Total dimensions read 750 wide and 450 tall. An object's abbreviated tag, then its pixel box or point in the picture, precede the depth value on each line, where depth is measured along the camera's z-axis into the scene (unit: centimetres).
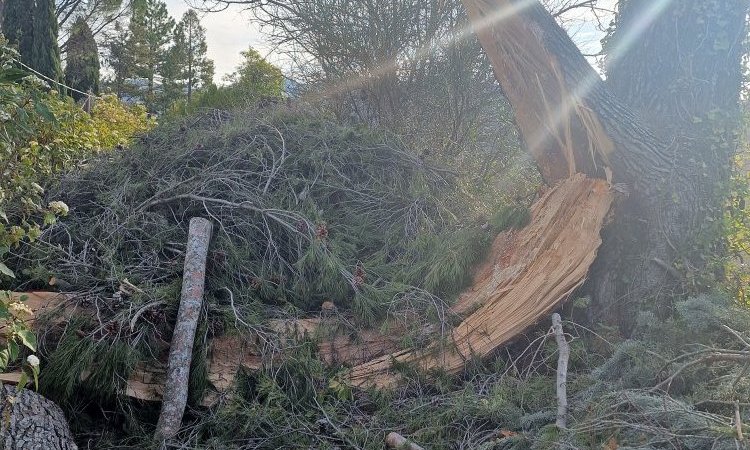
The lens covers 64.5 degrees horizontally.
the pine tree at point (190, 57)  2455
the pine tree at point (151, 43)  2322
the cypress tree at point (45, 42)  1465
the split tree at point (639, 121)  349
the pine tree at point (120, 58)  2261
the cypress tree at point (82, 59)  1821
